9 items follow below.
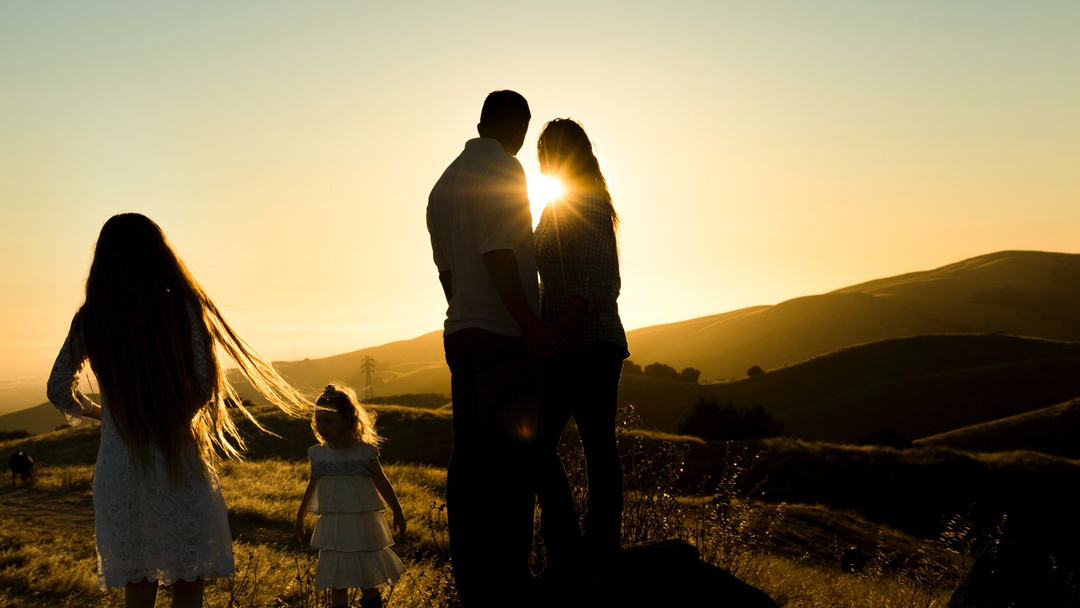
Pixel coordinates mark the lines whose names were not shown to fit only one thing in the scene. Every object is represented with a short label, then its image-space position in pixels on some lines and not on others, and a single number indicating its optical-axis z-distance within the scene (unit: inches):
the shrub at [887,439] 1373.0
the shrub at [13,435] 1528.1
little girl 171.6
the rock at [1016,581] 164.2
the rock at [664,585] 125.1
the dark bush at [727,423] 1557.6
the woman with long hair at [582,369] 124.1
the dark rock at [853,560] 482.3
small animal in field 622.4
